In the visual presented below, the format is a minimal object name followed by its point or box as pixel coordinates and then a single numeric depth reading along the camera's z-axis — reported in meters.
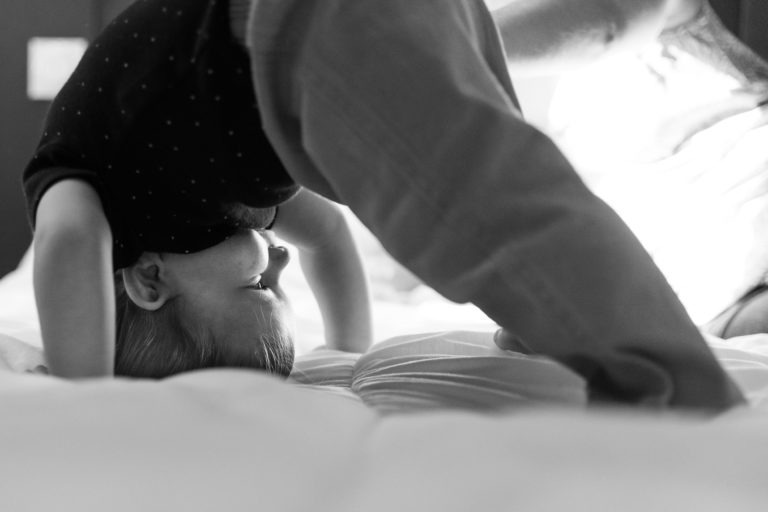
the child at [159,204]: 0.63
